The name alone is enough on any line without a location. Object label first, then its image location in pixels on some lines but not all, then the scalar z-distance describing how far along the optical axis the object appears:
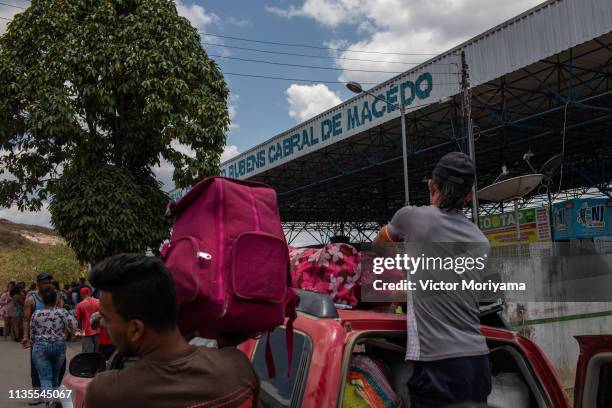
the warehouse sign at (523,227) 20.28
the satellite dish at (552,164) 14.83
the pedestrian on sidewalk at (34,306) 7.48
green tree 12.45
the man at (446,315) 2.42
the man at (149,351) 1.49
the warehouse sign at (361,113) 17.73
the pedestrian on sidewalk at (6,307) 16.97
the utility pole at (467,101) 14.27
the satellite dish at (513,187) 12.06
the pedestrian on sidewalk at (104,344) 8.32
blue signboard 19.36
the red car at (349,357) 2.31
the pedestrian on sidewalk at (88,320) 8.83
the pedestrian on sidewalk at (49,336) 7.22
